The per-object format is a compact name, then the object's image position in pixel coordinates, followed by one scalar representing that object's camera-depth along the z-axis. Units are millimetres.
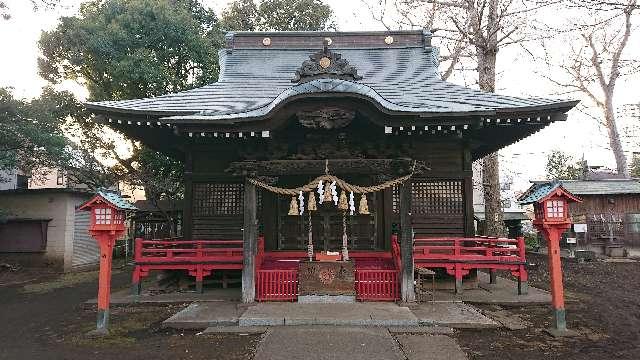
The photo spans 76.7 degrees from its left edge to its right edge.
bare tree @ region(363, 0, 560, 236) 17250
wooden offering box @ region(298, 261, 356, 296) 9281
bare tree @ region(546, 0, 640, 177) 24453
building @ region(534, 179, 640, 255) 25125
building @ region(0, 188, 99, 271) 19484
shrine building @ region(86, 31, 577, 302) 9094
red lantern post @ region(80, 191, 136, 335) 8062
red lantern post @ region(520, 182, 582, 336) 7941
